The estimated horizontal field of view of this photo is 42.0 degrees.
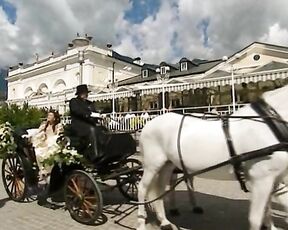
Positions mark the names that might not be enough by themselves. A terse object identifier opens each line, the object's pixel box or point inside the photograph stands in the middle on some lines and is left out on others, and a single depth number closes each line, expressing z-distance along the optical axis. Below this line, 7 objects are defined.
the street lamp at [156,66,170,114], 16.16
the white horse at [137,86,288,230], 3.58
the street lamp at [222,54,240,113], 13.47
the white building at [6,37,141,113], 44.72
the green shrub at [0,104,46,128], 15.41
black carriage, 5.23
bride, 6.23
